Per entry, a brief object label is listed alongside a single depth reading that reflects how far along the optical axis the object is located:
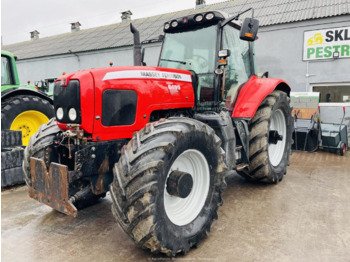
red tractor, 2.15
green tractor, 4.37
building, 7.73
